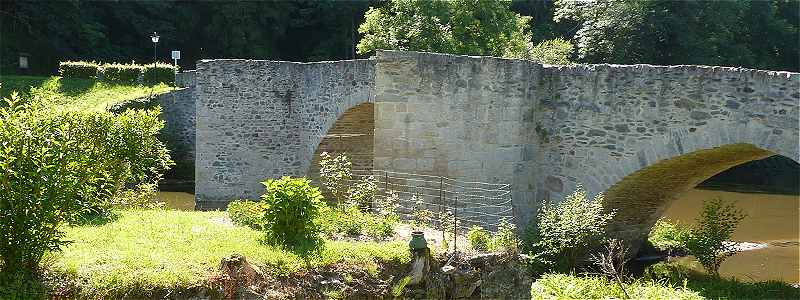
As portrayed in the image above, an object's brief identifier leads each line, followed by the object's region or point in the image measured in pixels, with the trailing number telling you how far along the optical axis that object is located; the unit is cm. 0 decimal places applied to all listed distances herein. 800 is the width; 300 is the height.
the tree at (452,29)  2730
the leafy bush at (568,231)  1326
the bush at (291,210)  1034
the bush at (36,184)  872
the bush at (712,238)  1461
